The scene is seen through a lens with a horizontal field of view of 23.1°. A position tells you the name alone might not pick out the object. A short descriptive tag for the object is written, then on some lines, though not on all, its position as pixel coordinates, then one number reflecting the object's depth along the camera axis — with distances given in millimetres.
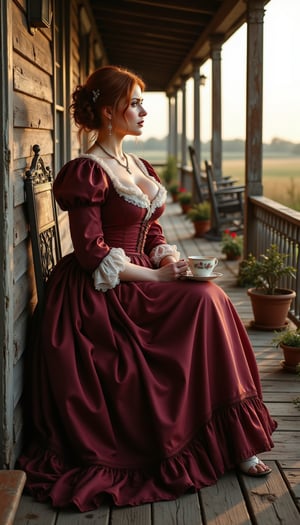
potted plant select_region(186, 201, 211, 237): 9266
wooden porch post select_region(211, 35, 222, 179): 9000
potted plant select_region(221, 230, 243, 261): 7285
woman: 2475
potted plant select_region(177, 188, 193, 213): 12070
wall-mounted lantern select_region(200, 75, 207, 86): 11148
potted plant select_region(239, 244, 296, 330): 4570
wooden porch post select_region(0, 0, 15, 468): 2256
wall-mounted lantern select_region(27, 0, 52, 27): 2791
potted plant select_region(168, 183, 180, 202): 14797
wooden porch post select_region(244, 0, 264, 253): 5930
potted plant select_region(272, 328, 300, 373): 3742
